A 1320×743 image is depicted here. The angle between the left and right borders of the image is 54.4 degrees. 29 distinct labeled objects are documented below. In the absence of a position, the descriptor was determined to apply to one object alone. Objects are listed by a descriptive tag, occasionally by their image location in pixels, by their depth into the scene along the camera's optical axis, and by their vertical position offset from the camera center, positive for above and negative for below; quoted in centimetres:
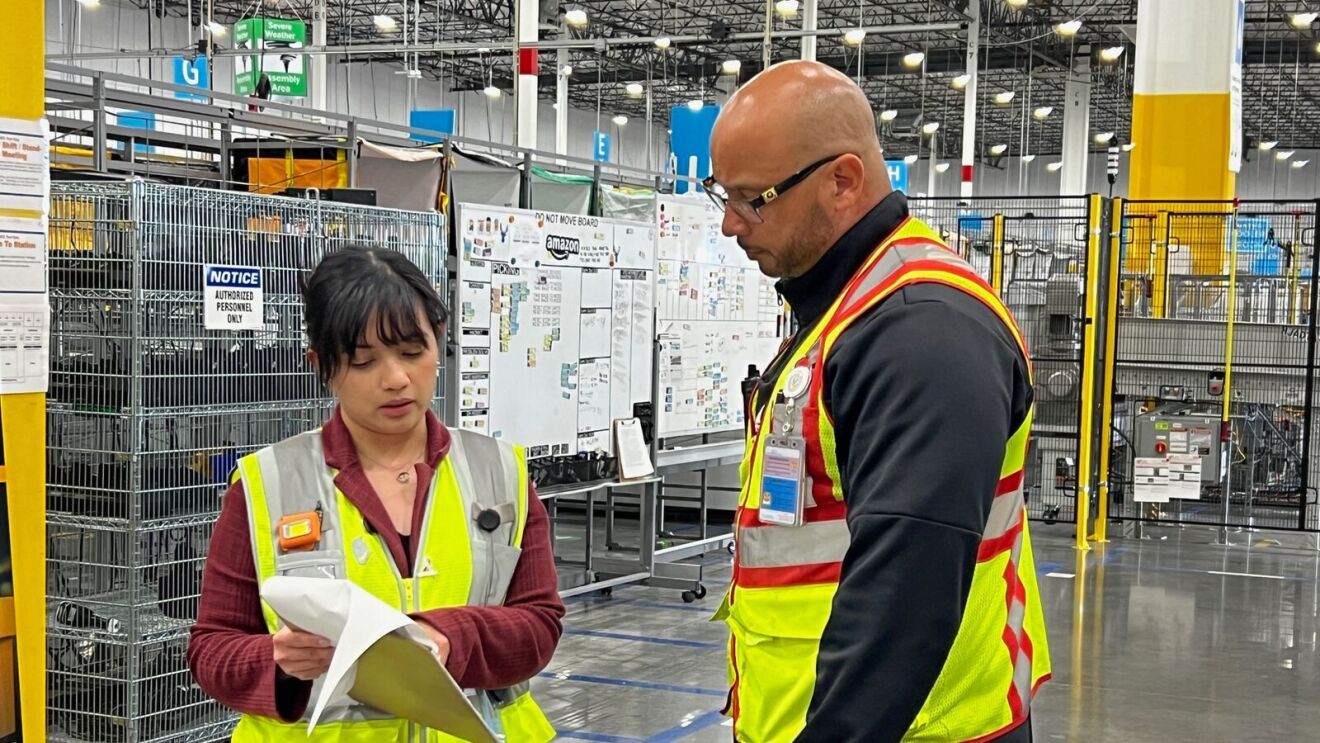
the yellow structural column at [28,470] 353 -47
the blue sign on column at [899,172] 1928 +219
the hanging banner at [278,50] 1399 +280
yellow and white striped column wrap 1159 +200
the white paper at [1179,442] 949 -91
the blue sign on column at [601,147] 2239 +294
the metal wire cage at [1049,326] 1009 -7
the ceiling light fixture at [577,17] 1842 +422
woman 181 -33
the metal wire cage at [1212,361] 977 -33
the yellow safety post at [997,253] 1023 +50
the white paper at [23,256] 351 +13
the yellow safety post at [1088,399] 966 -62
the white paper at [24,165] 350 +38
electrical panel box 945 -86
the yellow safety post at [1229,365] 938 -34
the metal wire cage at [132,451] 391 -46
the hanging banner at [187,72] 1608 +296
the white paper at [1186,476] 948 -117
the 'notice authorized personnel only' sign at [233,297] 410 +3
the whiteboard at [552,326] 627 -8
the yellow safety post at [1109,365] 967 -37
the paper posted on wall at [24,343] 353 -11
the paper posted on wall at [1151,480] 961 -121
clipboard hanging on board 743 -82
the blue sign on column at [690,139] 1089 +149
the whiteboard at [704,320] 793 -5
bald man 136 -17
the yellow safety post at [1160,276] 1005 +33
